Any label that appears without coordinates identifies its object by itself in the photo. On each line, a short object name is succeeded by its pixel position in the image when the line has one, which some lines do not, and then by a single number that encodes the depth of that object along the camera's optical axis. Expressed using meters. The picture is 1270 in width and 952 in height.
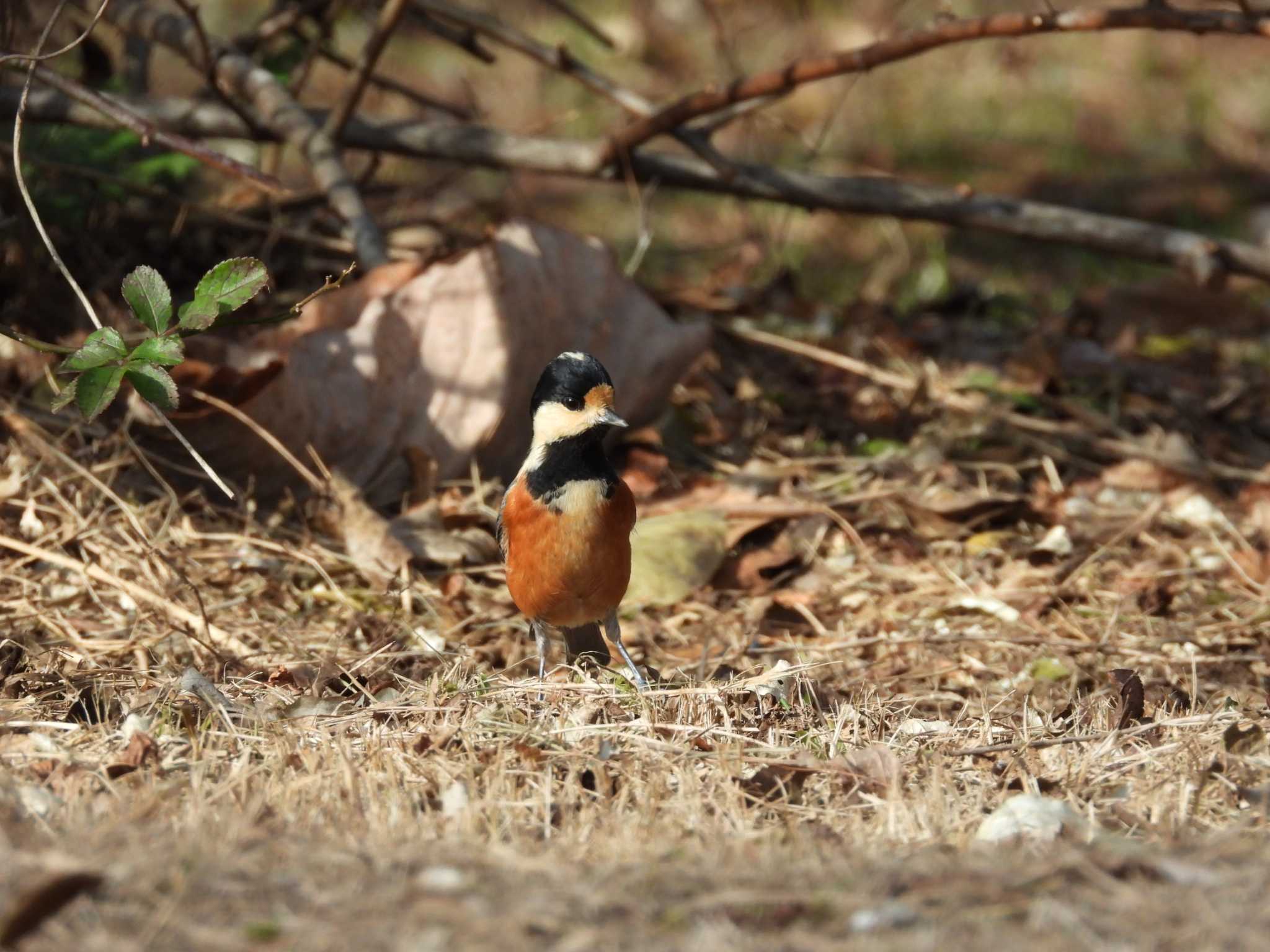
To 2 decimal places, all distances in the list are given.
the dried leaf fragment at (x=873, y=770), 6.50
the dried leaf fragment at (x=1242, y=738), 6.74
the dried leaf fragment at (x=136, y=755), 6.48
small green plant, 7.21
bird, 8.79
